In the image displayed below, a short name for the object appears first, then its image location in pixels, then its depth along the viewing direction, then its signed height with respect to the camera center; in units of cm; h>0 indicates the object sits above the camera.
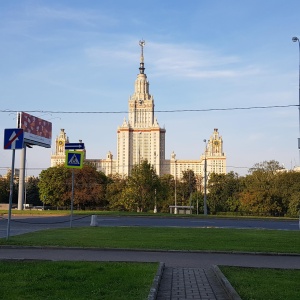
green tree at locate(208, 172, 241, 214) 8481 +213
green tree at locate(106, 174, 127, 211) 7581 +121
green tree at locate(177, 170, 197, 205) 9762 +250
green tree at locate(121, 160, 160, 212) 6475 +206
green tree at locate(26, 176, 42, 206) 10350 +106
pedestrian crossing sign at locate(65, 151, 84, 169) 2202 +202
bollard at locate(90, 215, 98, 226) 2514 -114
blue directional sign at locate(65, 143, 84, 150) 2281 +274
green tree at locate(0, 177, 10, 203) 9829 +201
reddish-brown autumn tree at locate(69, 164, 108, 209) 7947 +222
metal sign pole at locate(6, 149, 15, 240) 1569 +99
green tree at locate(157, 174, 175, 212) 6612 +109
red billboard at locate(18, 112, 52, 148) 6119 +998
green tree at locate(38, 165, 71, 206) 7956 +247
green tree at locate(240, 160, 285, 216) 7062 +95
